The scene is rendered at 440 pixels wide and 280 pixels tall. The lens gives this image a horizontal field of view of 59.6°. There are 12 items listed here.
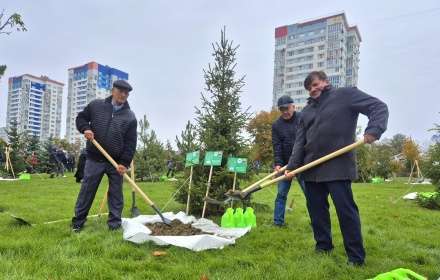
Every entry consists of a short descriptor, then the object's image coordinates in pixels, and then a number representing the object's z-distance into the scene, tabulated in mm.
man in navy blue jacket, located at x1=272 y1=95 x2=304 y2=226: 6168
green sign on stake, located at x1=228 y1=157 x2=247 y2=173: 6840
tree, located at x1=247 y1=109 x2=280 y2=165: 36281
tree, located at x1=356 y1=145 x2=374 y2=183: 24781
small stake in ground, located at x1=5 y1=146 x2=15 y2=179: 18792
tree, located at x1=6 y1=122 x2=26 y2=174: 20406
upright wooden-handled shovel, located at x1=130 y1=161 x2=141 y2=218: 6884
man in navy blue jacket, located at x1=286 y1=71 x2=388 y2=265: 3959
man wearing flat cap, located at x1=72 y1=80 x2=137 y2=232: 5441
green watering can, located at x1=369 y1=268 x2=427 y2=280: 2929
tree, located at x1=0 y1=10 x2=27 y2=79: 11633
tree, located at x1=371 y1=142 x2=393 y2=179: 29928
